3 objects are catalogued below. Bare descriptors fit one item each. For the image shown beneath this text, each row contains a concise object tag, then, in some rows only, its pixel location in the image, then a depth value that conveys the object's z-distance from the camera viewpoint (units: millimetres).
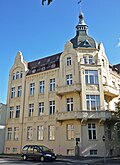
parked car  15517
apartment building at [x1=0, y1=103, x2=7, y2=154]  24370
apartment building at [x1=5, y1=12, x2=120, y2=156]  19433
